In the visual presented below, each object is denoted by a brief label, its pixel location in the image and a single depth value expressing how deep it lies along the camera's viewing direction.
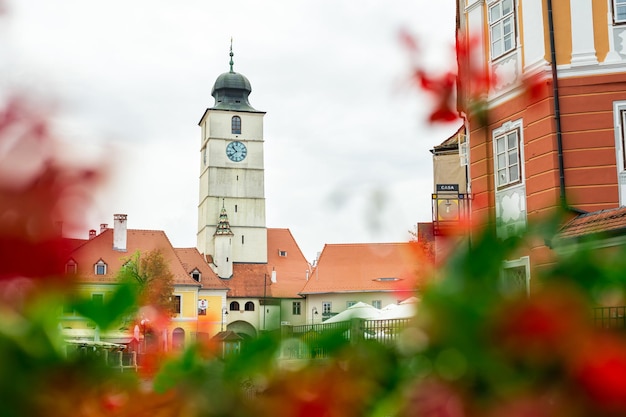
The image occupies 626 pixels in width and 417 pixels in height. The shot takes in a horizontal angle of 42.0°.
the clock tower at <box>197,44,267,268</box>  77.50
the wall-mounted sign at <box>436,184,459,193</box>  15.20
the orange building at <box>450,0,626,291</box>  12.88
